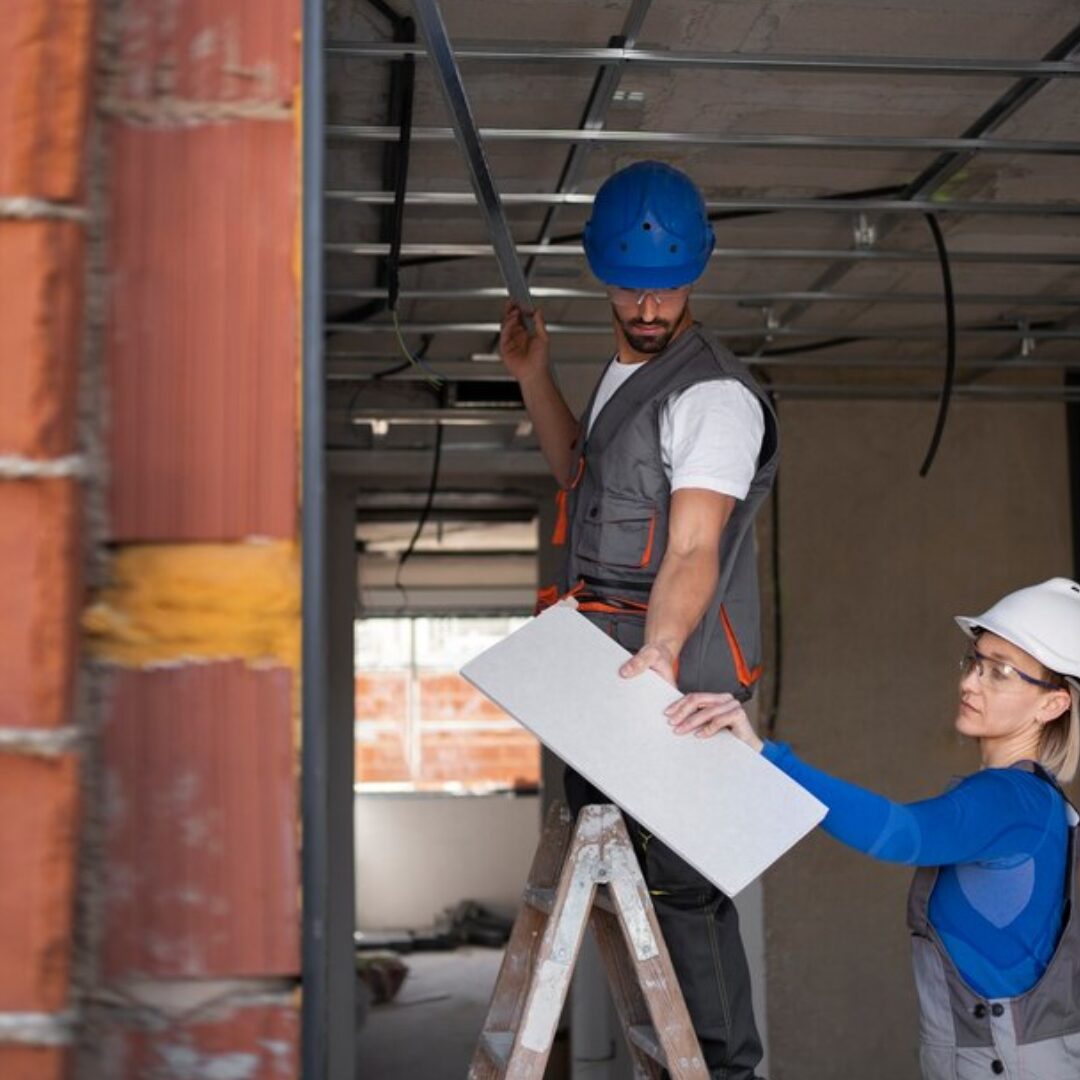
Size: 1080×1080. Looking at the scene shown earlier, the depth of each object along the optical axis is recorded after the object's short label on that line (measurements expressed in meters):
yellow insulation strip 0.99
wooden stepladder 2.22
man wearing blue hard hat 2.37
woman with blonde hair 2.15
